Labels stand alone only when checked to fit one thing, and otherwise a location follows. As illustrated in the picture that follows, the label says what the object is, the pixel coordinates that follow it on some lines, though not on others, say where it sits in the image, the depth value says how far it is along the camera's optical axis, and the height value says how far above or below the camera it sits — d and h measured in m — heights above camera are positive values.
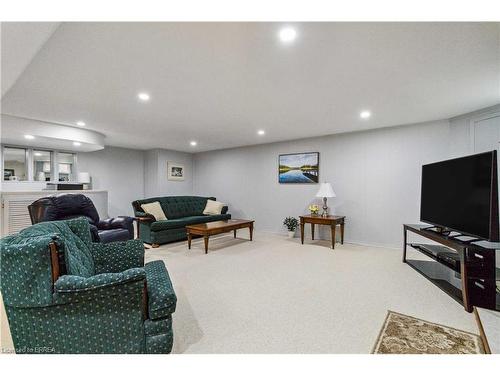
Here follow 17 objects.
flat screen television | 2.17 -0.12
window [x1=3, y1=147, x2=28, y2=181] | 5.11 +0.38
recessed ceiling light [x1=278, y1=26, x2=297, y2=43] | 1.66 +1.08
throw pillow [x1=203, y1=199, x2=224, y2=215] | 6.06 -0.64
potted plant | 5.42 -0.95
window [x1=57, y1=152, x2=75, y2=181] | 5.82 +0.42
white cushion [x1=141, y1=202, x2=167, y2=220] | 4.84 -0.56
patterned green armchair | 1.28 -0.71
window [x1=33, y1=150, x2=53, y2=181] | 5.46 +0.39
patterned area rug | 1.65 -1.15
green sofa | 4.51 -0.78
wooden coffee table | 4.07 -0.81
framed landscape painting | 5.34 +0.36
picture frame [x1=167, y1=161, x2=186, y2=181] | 7.20 +0.36
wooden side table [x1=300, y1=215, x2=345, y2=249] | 4.34 -0.70
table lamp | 4.66 -0.16
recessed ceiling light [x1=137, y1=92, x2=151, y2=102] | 2.89 +1.08
